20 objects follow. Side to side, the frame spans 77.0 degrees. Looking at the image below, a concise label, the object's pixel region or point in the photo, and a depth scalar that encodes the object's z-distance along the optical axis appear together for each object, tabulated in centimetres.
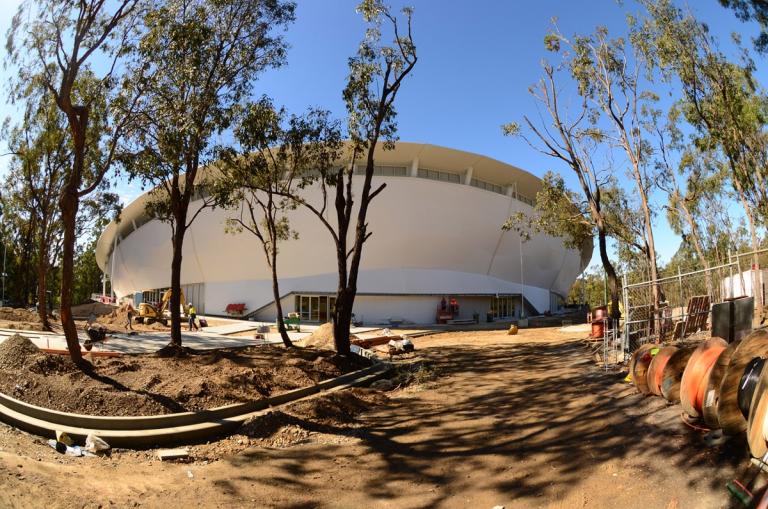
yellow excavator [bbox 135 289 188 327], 2730
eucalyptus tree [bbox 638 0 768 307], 1781
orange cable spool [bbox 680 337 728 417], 588
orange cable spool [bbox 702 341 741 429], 546
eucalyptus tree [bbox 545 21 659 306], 1916
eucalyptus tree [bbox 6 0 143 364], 852
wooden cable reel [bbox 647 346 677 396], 719
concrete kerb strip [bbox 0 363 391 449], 636
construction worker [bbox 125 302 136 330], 2214
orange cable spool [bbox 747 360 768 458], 427
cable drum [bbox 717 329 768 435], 506
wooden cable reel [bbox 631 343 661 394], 793
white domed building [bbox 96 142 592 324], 3750
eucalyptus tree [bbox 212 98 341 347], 1354
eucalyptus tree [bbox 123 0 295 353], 1116
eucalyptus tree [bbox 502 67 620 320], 1748
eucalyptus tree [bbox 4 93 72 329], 1794
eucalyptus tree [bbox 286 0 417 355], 1270
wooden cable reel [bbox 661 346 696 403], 693
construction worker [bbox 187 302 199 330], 2630
